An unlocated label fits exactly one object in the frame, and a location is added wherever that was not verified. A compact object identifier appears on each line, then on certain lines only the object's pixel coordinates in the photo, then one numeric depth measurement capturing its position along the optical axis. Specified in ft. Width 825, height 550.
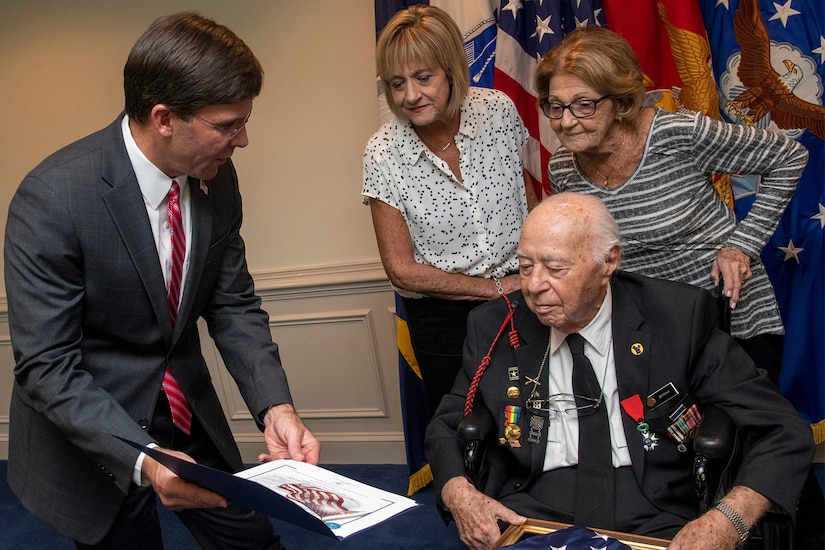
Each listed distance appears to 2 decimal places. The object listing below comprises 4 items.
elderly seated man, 6.79
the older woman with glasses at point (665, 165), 7.90
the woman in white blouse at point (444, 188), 8.87
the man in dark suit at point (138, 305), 6.12
